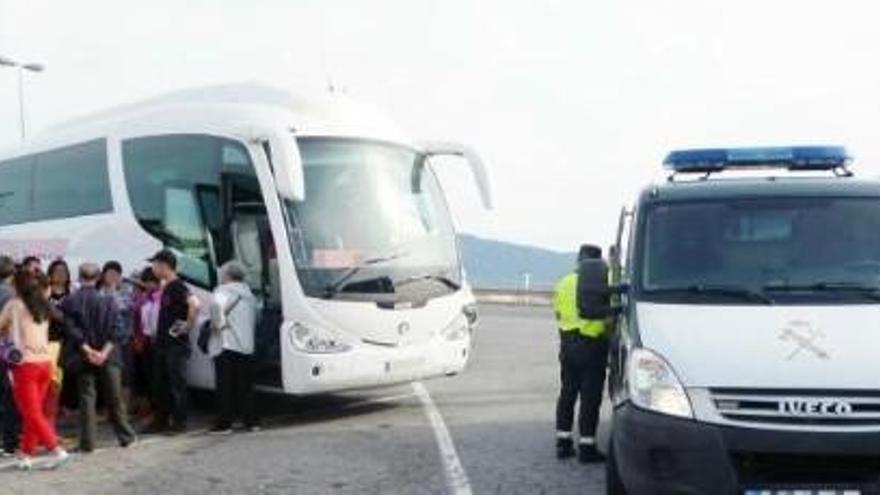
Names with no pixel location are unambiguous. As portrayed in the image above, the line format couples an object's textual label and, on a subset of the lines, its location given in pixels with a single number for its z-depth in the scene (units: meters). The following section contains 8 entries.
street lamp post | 30.12
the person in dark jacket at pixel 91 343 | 10.27
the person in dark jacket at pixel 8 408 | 10.41
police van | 6.23
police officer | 9.45
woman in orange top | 9.51
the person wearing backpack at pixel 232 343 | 11.48
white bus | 11.69
